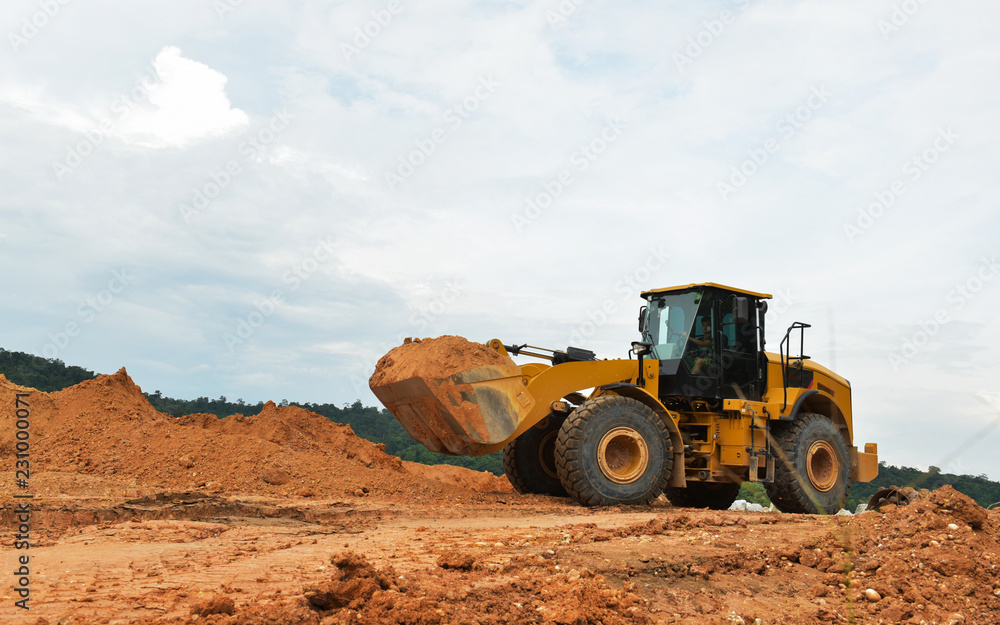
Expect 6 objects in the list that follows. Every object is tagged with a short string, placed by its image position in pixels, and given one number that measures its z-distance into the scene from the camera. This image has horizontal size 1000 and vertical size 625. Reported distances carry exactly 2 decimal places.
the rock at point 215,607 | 4.23
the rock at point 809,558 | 6.58
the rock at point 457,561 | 5.38
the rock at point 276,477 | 11.43
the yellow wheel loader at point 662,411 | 9.91
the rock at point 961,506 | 7.39
